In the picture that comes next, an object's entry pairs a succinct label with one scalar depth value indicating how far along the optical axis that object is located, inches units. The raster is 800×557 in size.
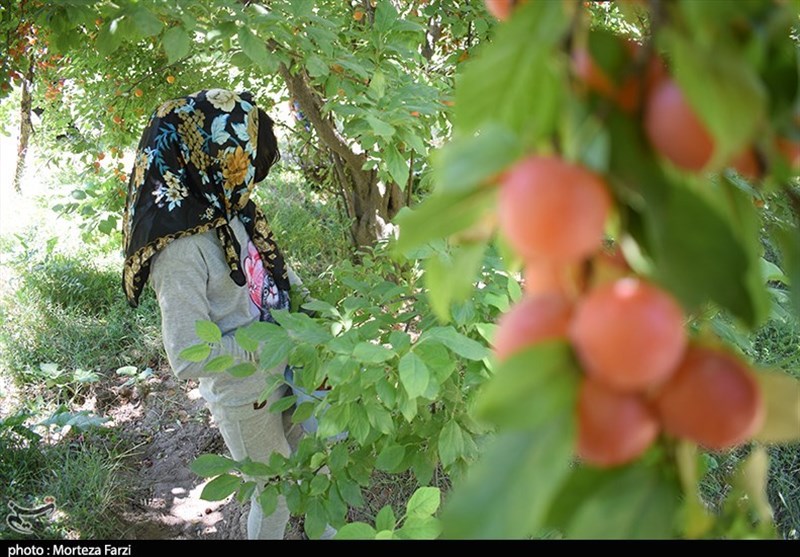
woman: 72.2
